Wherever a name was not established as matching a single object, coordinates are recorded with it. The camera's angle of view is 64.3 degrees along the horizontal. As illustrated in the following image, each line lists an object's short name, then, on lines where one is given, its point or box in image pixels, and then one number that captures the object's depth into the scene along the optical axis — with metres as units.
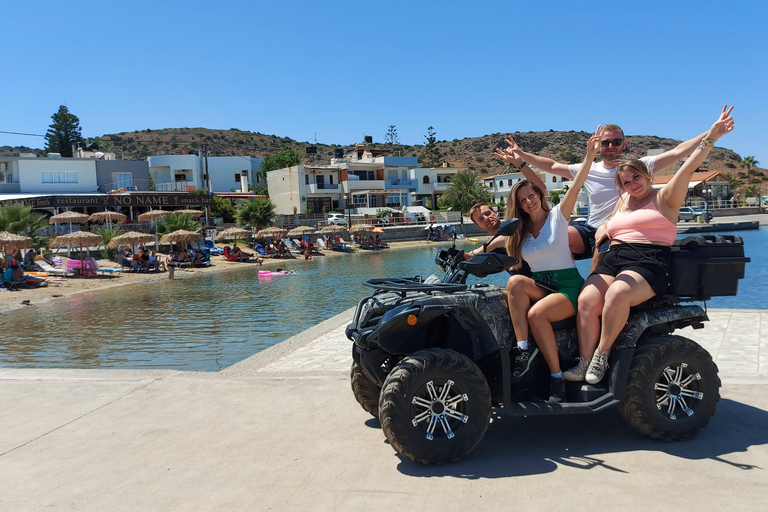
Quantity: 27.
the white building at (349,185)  69.19
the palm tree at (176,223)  38.88
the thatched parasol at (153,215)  41.41
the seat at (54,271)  28.84
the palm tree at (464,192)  74.06
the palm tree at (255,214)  48.19
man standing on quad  5.32
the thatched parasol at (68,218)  37.78
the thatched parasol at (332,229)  48.62
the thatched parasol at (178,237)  34.94
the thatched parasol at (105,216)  41.62
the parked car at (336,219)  58.34
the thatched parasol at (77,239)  30.11
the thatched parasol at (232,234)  41.09
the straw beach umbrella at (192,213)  41.04
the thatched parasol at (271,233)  42.62
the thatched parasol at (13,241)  24.20
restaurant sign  46.19
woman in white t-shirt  4.42
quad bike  4.21
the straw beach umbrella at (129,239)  32.38
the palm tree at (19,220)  28.41
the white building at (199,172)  72.31
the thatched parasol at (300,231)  46.44
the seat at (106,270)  30.22
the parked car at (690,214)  61.28
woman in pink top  4.37
